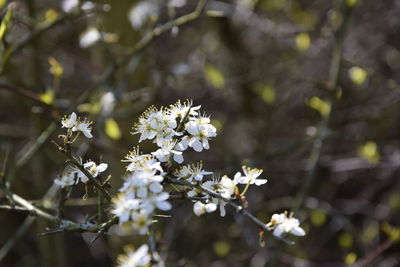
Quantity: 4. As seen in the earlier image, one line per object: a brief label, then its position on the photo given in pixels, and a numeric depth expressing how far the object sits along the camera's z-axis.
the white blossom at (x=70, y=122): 1.35
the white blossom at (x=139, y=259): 1.07
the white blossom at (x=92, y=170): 1.29
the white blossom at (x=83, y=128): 1.38
